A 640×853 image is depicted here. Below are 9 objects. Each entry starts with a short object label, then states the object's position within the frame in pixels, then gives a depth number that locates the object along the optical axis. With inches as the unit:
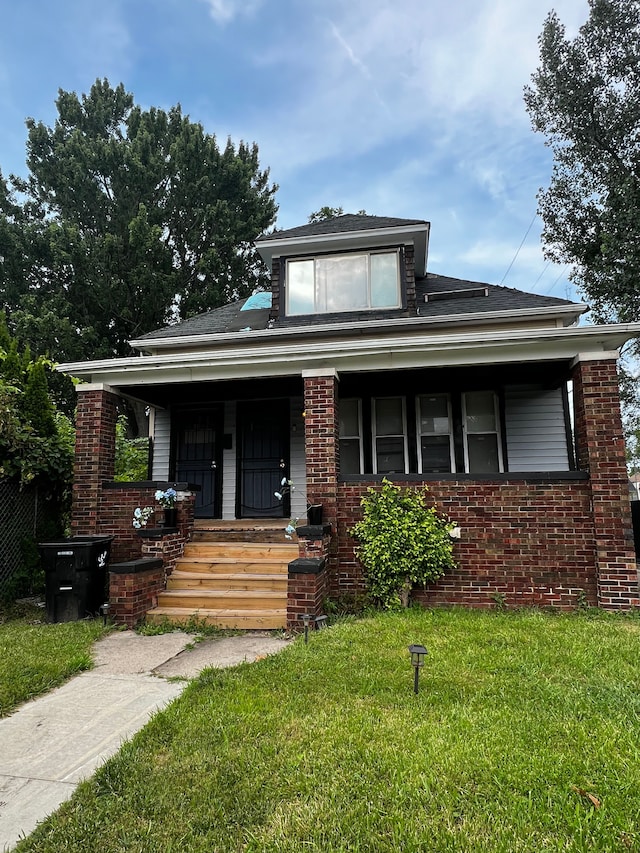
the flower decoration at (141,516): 248.3
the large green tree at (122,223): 720.3
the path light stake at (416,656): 122.2
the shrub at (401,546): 219.6
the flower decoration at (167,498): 254.4
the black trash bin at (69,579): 223.3
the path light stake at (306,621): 172.2
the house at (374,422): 219.5
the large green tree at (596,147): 557.0
